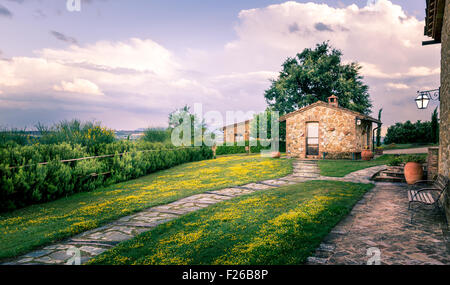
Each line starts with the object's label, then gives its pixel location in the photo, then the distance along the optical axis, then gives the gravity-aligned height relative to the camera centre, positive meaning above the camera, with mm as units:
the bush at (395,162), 9516 -897
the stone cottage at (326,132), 16672 +671
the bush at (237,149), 26281 -868
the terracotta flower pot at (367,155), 15625 -977
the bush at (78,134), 9773 +345
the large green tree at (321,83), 27688 +7018
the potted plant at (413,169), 8086 -1002
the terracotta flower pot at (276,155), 17753 -1065
